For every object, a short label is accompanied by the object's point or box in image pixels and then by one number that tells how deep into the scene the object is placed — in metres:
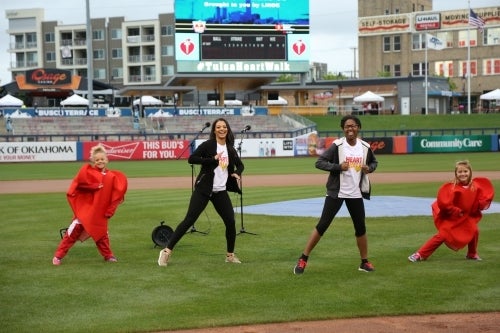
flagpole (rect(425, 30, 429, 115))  63.29
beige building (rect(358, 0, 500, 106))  79.19
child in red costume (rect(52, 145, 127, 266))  10.46
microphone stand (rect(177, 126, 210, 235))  13.70
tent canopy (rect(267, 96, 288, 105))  69.00
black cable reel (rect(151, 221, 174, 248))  12.05
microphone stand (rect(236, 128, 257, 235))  13.47
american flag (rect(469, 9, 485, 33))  59.81
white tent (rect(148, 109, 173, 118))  56.44
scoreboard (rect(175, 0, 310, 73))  52.16
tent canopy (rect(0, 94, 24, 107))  59.88
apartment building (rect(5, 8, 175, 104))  91.44
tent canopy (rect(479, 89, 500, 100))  60.78
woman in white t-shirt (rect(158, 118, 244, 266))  10.16
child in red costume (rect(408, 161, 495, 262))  10.28
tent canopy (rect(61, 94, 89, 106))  61.56
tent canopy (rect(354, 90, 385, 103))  64.38
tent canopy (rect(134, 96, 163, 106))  63.03
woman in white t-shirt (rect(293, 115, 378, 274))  9.39
